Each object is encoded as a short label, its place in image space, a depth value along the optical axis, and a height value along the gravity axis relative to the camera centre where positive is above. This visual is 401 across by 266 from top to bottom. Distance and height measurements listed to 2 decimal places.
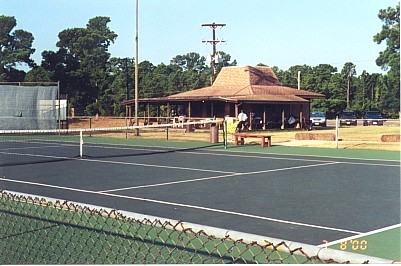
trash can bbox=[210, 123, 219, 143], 30.67 -0.74
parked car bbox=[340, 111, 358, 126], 56.76 +0.24
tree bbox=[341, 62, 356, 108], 88.38 +7.09
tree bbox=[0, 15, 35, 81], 62.12 +7.05
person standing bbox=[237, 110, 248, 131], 38.88 -0.12
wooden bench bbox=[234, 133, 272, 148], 27.87 -0.93
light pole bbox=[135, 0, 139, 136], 37.81 +3.04
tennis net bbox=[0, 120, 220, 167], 23.44 -1.25
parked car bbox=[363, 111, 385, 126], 57.90 +0.35
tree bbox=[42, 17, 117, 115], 61.88 +5.77
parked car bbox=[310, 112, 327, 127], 56.47 +0.04
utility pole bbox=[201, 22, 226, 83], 63.66 +8.52
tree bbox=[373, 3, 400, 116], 55.72 +6.18
